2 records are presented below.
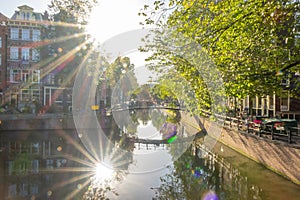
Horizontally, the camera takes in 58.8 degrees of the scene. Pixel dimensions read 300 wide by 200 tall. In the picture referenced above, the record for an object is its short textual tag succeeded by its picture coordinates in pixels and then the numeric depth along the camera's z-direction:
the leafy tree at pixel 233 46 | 9.01
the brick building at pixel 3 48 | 35.06
